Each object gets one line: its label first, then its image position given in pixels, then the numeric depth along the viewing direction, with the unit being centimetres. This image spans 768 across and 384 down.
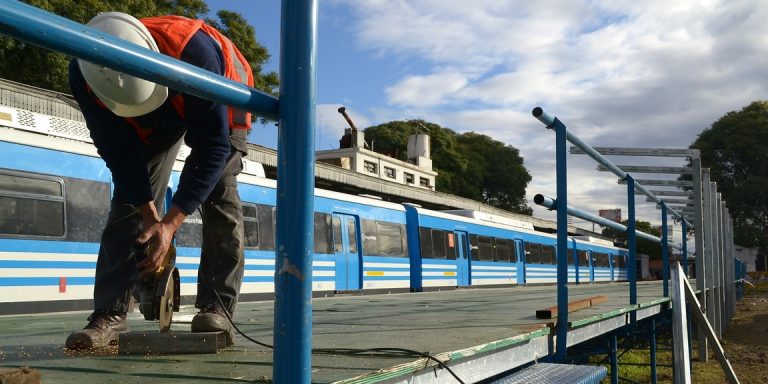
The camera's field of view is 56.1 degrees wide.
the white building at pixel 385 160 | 4741
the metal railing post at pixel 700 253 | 1237
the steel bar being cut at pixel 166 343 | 248
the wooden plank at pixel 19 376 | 145
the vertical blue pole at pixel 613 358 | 521
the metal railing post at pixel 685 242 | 1266
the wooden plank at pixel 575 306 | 396
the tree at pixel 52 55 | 1766
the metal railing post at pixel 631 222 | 642
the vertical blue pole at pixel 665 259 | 817
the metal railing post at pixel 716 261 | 1459
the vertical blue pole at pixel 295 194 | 152
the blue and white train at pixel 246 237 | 842
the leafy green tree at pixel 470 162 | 6406
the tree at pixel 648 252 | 4206
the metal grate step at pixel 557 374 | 285
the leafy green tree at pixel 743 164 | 4447
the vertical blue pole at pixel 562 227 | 379
